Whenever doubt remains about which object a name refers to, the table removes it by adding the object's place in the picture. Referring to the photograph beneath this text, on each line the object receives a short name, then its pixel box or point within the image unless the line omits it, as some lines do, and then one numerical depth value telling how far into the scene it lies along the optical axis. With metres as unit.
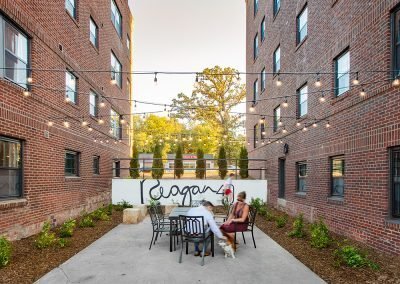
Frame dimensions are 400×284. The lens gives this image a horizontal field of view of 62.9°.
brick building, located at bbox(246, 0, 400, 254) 7.10
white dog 6.88
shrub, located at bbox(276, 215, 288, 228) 10.49
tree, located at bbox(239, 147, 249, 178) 18.84
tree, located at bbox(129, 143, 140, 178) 18.43
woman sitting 7.43
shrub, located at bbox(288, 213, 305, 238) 8.92
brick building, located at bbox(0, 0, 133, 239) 8.05
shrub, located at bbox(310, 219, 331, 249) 7.56
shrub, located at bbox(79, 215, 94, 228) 10.30
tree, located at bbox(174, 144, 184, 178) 19.31
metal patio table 7.45
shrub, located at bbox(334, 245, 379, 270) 6.00
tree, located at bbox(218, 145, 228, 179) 18.35
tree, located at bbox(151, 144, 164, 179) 17.89
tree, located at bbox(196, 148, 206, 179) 18.23
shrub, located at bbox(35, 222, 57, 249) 7.40
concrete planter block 11.42
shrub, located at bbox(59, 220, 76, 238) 8.78
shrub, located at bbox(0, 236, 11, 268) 5.97
